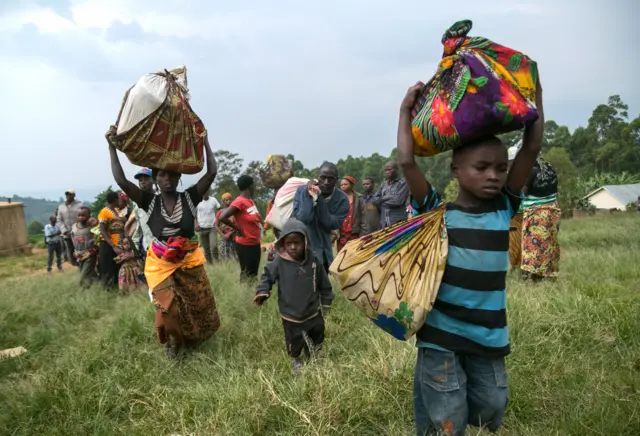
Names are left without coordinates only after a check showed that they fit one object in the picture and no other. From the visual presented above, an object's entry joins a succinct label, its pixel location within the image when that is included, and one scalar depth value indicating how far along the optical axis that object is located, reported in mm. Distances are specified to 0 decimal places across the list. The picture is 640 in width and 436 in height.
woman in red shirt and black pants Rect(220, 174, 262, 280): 5812
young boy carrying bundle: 1736
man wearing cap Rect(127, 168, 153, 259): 5082
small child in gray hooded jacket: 3418
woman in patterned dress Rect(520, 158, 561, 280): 4652
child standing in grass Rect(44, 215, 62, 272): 12562
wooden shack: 18578
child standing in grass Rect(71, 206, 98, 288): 7027
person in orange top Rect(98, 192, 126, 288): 6355
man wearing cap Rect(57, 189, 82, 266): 9266
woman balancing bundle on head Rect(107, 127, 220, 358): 3518
